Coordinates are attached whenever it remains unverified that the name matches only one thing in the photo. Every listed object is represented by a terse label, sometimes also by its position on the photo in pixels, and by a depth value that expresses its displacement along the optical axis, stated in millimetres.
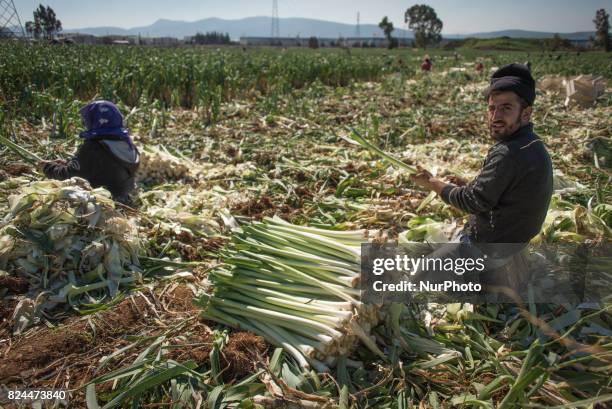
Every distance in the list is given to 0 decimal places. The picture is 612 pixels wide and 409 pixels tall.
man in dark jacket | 2359
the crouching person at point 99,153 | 3805
